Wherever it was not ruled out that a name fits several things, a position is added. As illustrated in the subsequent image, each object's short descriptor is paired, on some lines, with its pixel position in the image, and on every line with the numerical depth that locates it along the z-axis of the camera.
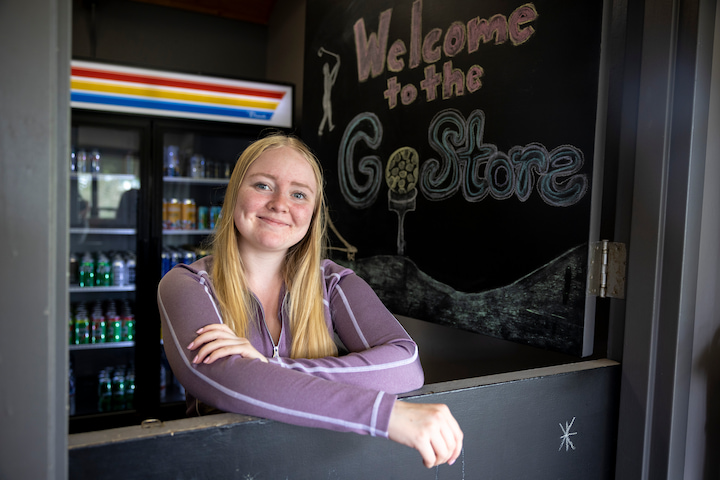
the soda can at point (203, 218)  3.68
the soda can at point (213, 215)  3.70
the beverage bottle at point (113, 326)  3.39
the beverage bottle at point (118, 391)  3.48
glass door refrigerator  3.17
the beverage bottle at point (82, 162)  3.39
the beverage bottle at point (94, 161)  3.44
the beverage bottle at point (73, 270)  3.45
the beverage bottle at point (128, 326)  3.45
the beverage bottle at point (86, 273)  3.35
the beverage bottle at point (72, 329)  3.32
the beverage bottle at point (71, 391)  3.43
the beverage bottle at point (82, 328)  3.35
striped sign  3.06
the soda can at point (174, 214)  3.53
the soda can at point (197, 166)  3.58
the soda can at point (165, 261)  3.52
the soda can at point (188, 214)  3.58
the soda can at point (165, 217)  3.52
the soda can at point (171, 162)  3.51
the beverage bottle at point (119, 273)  3.39
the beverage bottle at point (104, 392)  3.45
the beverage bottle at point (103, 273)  3.37
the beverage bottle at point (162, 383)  3.57
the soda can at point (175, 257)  3.52
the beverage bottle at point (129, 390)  3.52
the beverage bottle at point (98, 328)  3.37
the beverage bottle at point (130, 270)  3.41
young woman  0.84
